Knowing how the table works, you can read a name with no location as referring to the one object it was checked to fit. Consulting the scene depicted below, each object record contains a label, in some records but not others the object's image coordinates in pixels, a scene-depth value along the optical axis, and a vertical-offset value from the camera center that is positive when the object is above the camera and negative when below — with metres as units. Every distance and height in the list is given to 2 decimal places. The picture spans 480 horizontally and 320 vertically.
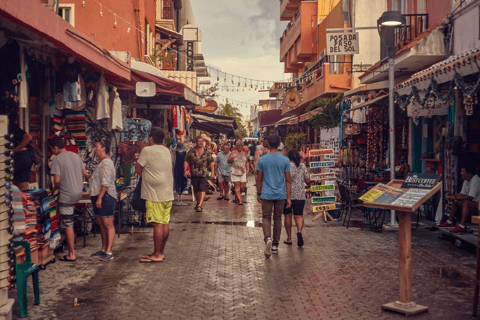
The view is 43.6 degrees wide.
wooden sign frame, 6.33 -1.19
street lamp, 12.32 +1.94
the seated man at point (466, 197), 11.15 -0.89
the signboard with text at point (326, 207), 13.95 -1.30
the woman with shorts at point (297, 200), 10.58 -0.87
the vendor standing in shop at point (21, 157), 8.45 -0.05
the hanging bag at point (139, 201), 9.10 -0.74
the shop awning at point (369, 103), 15.94 +1.32
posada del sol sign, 20.56 +3.61
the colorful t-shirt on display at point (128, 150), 12.55 +0.05
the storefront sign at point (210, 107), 39.53 +3.04
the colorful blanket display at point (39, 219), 7.77 -0.90
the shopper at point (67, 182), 8.82 -0.43
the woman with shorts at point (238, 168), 17.75 -0.49
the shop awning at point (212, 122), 27.84 +1.43
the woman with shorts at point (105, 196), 9.05 -0.65
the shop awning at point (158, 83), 13.15 +1.60
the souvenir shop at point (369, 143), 16.27 +0.22
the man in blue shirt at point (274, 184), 9.78 -0.54
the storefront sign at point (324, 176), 14.25 -0.59
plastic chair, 6.10 -1.28
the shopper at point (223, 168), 18.48 -0.50
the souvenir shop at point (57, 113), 8.09 +0.70
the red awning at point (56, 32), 6.40 +1.57
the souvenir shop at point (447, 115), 10.19 +0.75
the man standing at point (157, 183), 8.81 -0.45
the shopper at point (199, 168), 15.86 -0.43
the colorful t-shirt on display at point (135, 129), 13.09 +0.51
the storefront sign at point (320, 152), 14.28 -0.02
